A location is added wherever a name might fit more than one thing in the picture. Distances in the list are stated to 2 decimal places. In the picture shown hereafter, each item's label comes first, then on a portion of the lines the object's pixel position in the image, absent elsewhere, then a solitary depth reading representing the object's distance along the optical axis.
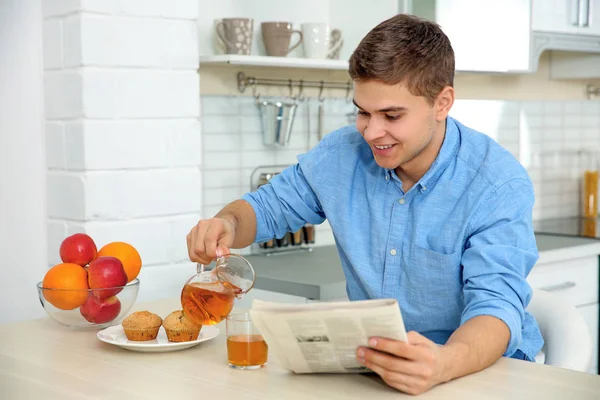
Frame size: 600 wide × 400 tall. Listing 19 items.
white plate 1.99
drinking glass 1.90
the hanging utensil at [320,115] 3.49
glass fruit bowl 2.10
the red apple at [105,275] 2.10
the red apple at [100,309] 2.12
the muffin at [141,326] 2.02
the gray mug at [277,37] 3.15
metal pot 3.29
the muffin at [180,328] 2.02
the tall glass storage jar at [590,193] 4.51
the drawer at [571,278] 3.41
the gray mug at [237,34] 3.06
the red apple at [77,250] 2.16
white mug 3.24
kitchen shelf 2.98
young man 2.00
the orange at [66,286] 2.09
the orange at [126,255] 2.19
